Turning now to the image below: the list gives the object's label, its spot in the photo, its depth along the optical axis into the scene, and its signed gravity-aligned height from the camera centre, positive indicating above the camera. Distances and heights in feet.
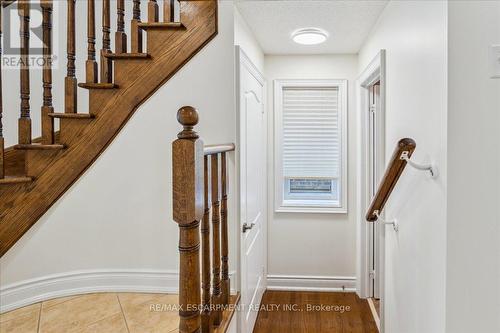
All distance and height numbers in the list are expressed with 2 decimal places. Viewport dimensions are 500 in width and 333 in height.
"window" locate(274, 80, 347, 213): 11.17 +0.74
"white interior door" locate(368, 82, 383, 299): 9.96 +0.00
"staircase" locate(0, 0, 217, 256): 5.11 +1.04
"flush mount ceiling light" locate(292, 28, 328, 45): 8.83 +3.30
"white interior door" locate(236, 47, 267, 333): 7.38 -0.64
